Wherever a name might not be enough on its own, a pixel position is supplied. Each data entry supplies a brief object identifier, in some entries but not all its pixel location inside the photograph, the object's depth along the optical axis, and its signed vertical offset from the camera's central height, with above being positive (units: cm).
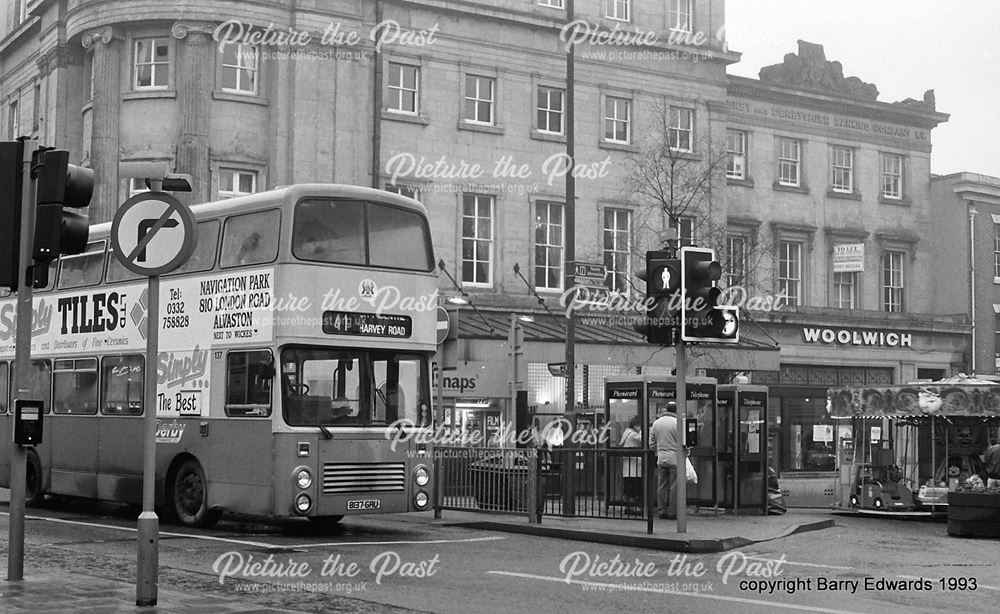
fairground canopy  2489 +1
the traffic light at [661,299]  1717 +130
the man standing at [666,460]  2067 -99
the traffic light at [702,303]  1714 +125
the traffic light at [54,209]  1058 +147
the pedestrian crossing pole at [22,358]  1063 +26
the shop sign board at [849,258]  4688 +509
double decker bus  1686 +46
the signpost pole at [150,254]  998 +106
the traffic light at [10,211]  1073 +148
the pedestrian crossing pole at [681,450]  1736 -70
